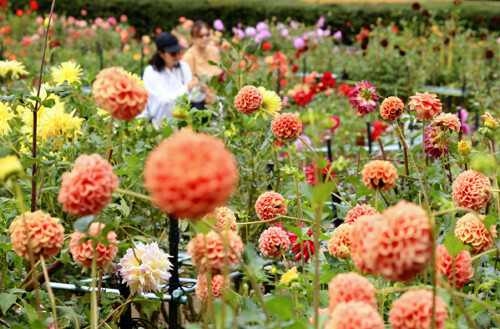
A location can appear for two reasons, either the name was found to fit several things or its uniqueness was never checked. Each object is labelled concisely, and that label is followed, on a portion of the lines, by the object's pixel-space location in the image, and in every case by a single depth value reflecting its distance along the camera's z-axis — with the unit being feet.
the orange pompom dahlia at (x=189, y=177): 6.91
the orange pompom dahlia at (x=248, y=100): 9.82
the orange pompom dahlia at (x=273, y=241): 9.27
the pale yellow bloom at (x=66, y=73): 14.32
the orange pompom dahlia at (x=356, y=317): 7.16
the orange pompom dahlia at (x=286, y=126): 9.65
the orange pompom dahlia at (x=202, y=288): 8.15
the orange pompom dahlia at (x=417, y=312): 7.37
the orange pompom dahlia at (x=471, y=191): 8.88
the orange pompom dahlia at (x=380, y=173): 8.49
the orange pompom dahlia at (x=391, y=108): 9.82
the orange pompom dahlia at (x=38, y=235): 7.80
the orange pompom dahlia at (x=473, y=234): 8.54
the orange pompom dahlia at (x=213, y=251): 7.75
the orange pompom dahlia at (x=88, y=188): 7.48
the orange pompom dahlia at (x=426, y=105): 9.76
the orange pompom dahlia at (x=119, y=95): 7.68
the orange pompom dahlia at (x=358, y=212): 9.06
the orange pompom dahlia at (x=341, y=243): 8.71
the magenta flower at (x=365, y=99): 11.56
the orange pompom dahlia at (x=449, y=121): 10.18
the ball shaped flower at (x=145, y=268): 9.68
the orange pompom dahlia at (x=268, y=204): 9.56
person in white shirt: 25.15
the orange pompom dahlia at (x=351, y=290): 7.41
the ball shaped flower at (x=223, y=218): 8.83
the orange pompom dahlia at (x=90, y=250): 8.00
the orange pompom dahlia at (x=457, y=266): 7.94
